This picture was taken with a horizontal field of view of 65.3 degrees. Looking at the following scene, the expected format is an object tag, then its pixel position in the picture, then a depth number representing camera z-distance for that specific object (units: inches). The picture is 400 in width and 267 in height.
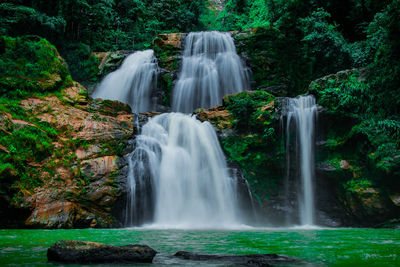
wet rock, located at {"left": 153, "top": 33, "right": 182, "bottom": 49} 738.2
